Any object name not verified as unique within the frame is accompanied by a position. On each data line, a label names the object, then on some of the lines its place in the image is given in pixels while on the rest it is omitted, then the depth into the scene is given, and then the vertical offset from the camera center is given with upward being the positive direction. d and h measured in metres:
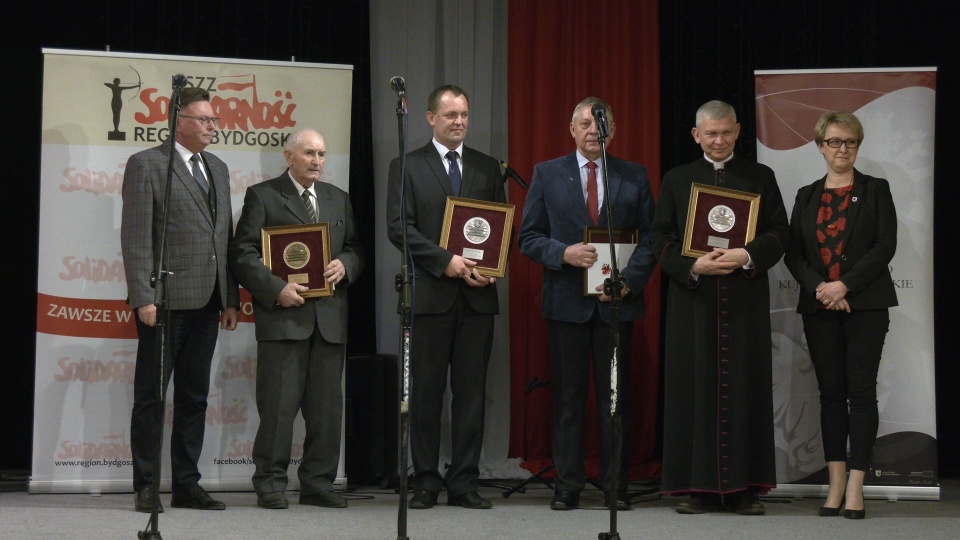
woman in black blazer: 4.62 +0.01
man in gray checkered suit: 4.68 +0.02
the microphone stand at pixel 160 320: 3.57 -0.14
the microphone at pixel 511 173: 5.00 +0.57
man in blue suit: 4.75 +0.06
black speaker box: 5.54 -0.73
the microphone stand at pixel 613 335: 3.58 -0.16
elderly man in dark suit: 4.82 -0.23
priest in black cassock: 4.57 -0.33
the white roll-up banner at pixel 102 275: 5.21 +0.04
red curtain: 5.98 +1.08
